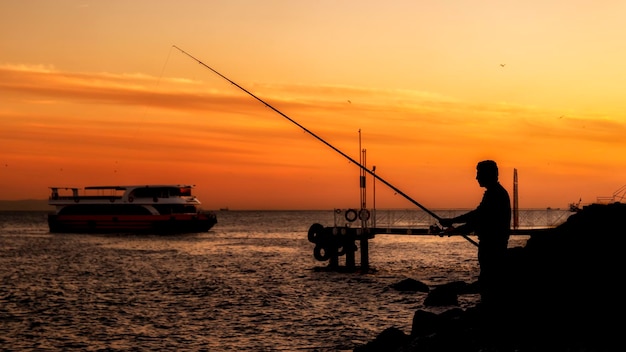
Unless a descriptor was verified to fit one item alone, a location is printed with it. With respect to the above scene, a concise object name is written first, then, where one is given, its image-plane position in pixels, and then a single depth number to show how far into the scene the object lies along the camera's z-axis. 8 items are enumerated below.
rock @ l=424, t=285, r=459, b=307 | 22.48
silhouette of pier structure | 36.25
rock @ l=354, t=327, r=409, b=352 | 13.48
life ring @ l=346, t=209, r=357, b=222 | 36.81
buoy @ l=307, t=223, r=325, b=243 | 37.50
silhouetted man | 8.58
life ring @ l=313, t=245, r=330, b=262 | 37.94
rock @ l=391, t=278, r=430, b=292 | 28.77
